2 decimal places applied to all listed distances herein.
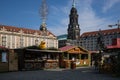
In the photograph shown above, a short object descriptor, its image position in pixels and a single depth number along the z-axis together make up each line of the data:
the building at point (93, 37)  59.50
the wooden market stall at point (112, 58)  9.55
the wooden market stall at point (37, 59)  12.32
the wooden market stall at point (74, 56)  14.76
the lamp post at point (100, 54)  11.82
